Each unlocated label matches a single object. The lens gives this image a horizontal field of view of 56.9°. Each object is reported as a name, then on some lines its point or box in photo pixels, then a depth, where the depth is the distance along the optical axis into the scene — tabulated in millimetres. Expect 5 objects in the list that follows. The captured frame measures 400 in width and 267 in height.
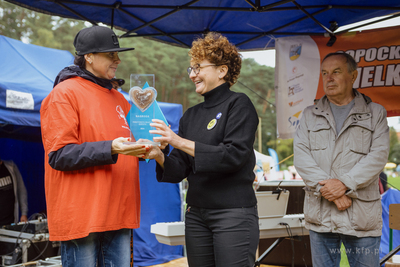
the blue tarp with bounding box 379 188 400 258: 5281
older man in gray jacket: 2338
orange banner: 3583
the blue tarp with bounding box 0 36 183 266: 5336
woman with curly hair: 1761
